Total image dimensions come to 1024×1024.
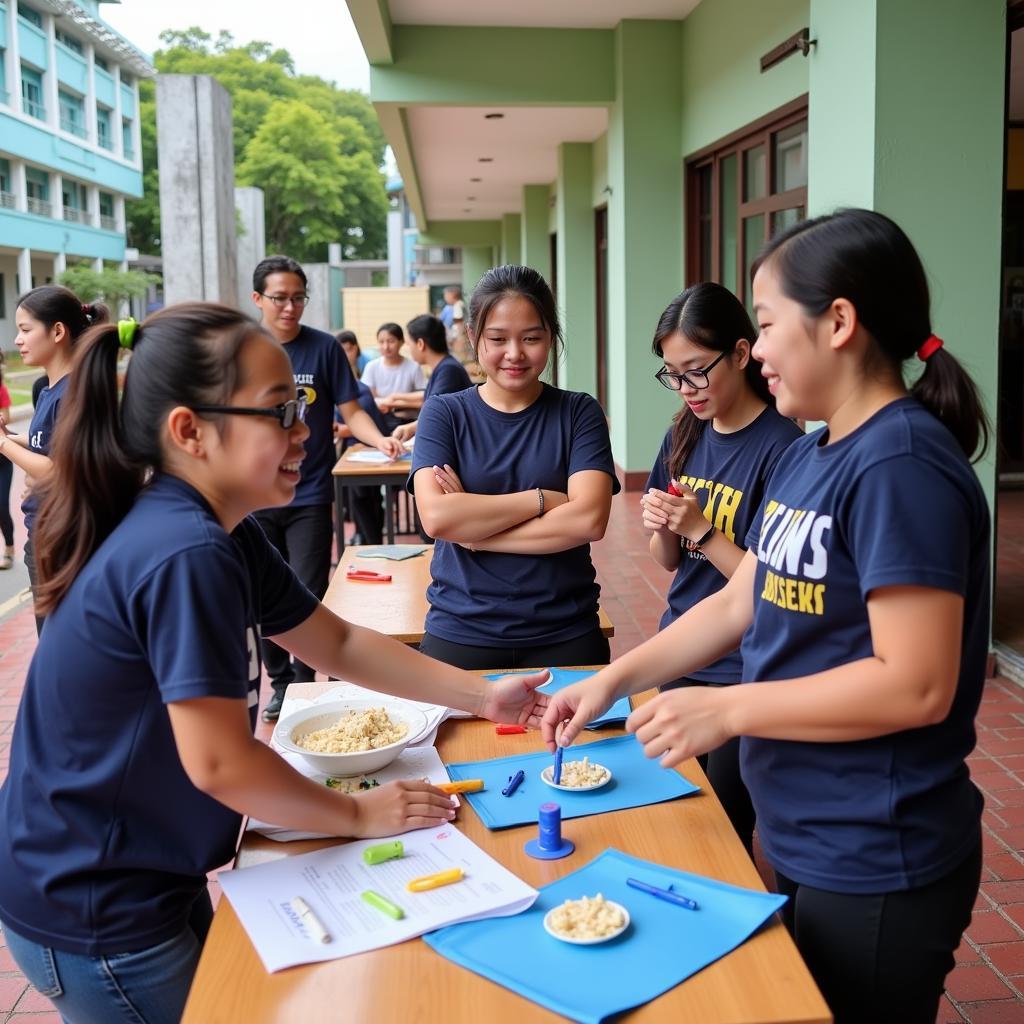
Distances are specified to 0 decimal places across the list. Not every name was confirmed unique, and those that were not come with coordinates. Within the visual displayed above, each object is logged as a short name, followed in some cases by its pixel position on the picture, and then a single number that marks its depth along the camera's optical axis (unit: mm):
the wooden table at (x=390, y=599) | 2861
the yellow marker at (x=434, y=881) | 1343
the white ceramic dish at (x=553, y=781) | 1626
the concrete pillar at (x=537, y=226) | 16141
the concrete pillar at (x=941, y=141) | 3914
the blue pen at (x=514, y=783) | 1625
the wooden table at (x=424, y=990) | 1104
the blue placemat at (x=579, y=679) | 1925
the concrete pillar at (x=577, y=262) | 12094
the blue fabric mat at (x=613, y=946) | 1130
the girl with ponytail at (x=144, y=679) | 1256
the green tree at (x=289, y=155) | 46031
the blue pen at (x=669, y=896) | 1290
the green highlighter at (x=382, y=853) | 1412
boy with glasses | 4207
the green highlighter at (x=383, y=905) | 1277
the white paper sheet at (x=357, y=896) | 1239
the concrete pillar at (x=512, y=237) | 20469
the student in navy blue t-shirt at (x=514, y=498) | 2424
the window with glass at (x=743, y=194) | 6258
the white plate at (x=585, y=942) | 1210
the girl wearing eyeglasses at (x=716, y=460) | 2221
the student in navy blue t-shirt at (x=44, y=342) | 3729
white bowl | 1670
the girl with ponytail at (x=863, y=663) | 1207
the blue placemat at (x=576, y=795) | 1566
